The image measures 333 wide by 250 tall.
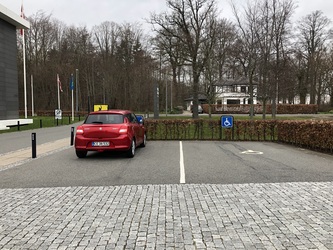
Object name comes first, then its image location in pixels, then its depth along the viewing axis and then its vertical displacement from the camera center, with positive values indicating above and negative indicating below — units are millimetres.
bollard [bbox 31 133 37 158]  10028 -1143
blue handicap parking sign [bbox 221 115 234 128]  15258 -505
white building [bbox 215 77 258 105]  64062 +2474
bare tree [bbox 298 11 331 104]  53031 +10905
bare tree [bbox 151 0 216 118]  32125 +8717
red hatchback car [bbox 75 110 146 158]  9156 -682
